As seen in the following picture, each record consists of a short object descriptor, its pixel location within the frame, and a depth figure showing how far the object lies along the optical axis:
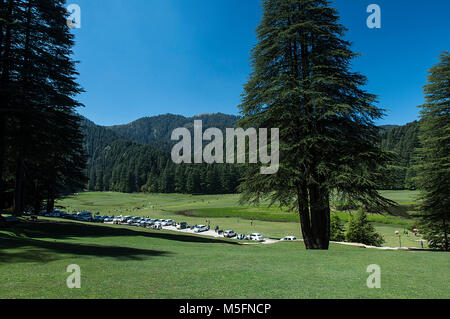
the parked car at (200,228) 44.75
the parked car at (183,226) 47.66
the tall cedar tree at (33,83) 16.73
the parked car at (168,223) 50.91
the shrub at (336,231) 37.84
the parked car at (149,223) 46.42
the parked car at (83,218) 39.70
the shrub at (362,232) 34.66
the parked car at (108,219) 49.00
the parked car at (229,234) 38.41
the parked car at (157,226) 44.72
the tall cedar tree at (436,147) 20.33
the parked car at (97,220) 41.72
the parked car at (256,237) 36.17
